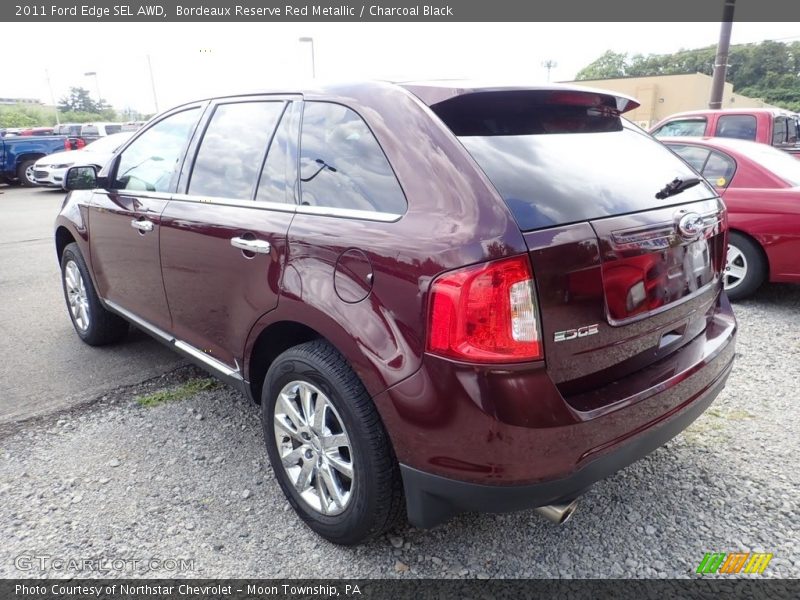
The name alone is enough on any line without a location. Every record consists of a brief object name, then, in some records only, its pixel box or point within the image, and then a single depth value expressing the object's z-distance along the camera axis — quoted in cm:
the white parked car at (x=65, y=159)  1351
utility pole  1087
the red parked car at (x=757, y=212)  470
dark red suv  174
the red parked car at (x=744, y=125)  775
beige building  3434
